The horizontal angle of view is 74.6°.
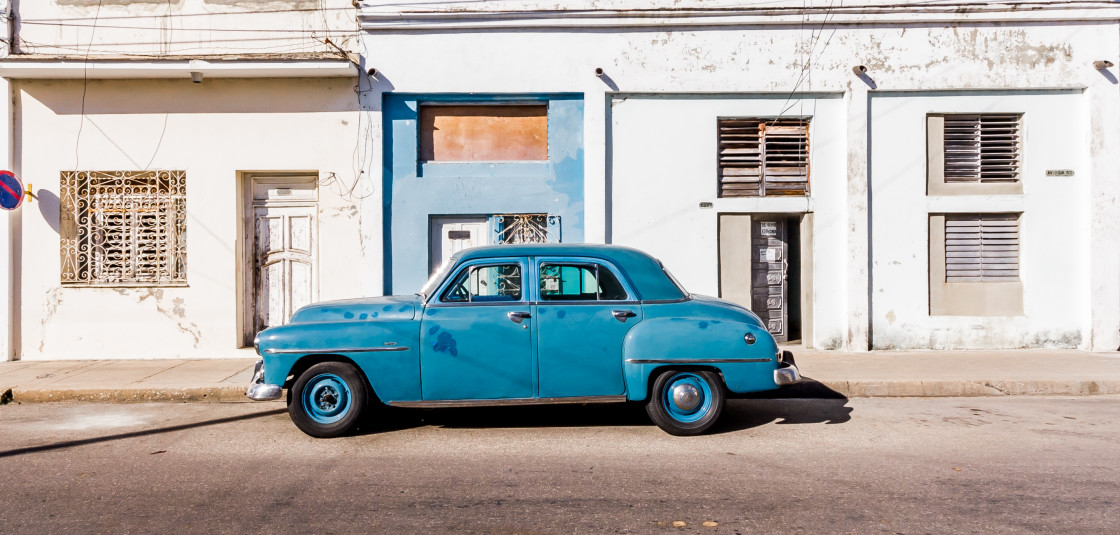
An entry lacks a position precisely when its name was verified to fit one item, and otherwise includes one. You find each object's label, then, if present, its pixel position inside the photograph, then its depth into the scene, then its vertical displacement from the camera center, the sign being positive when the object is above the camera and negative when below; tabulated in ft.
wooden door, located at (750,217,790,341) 36.42 -0.20
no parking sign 31.63 +3.55
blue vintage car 19.74 -2.16
